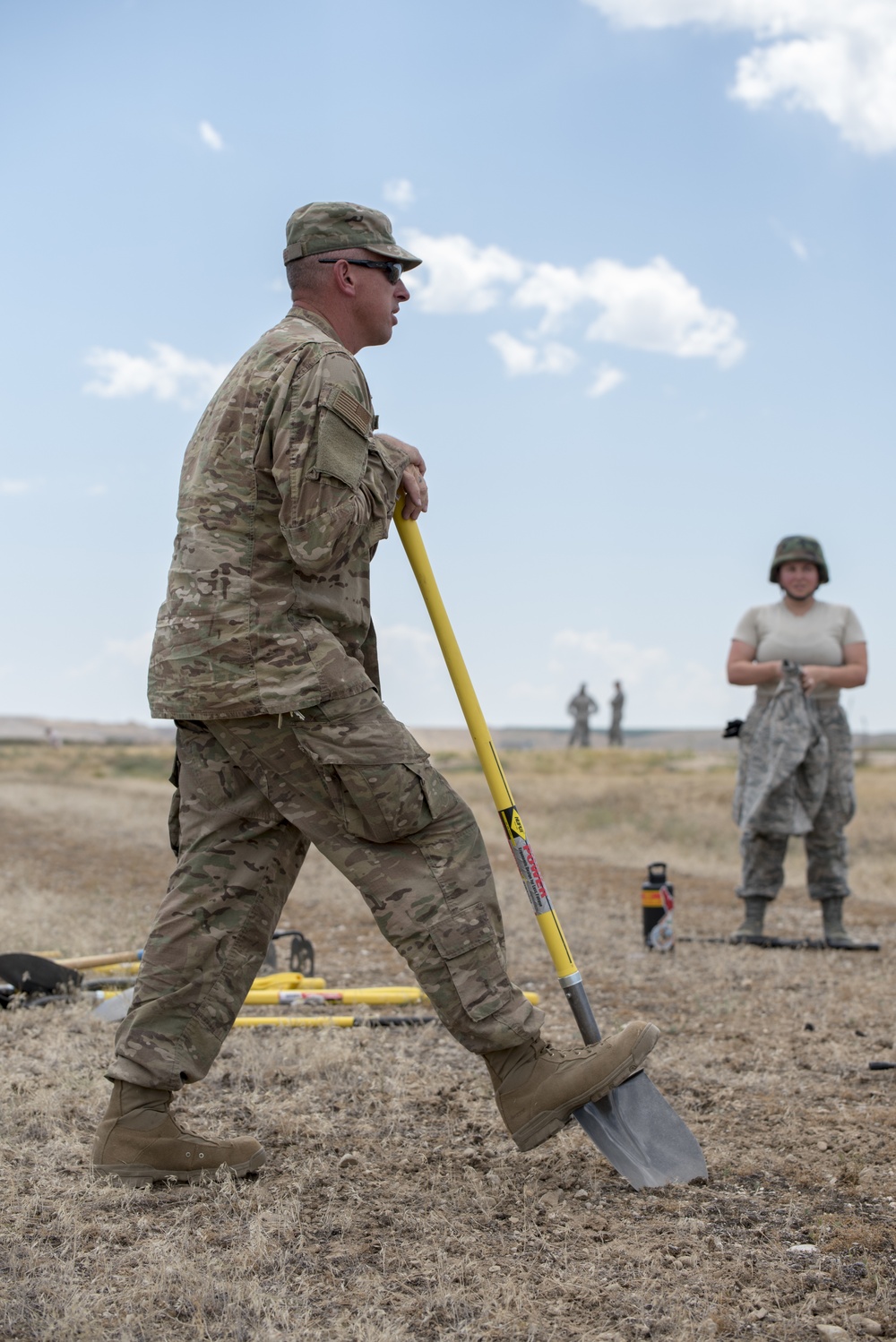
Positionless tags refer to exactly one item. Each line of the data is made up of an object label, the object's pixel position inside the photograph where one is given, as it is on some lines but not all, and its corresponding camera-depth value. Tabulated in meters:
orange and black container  7.28
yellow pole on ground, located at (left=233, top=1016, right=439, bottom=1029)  5.01
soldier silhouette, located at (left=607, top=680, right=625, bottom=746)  38.16
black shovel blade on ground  5.26
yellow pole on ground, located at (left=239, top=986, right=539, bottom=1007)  5.38
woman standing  7.47
